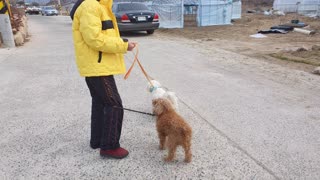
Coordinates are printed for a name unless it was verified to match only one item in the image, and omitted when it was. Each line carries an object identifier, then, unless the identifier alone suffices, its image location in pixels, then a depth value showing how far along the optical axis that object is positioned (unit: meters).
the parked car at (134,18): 13.62
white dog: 3.96
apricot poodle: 2.88
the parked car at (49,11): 47.09
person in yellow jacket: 2.56
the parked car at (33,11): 54.78
